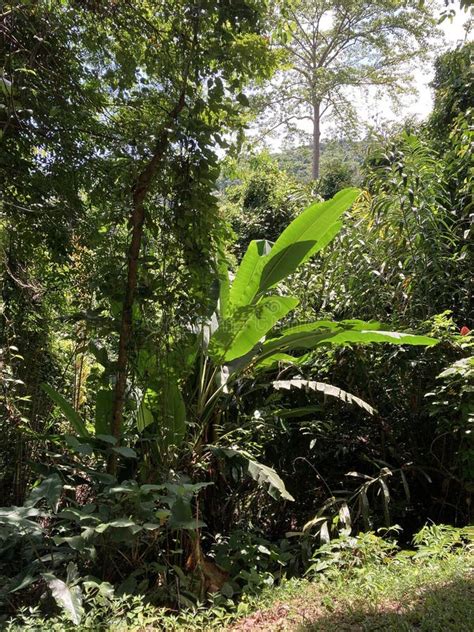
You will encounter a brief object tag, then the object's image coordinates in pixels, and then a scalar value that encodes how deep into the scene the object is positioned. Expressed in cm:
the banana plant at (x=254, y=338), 369
